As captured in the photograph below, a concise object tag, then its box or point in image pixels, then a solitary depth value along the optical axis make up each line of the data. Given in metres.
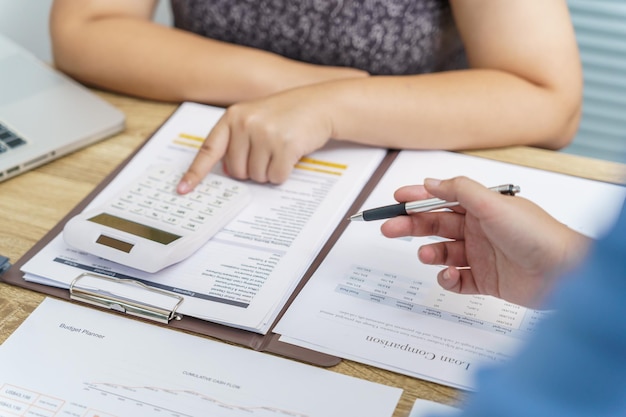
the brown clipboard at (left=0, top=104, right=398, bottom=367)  1.15
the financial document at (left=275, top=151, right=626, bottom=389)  1.14
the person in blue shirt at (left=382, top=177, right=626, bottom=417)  0.61
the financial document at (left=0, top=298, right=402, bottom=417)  1.11
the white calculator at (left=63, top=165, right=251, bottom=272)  1.23
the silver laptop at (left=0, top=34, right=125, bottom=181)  1.38
